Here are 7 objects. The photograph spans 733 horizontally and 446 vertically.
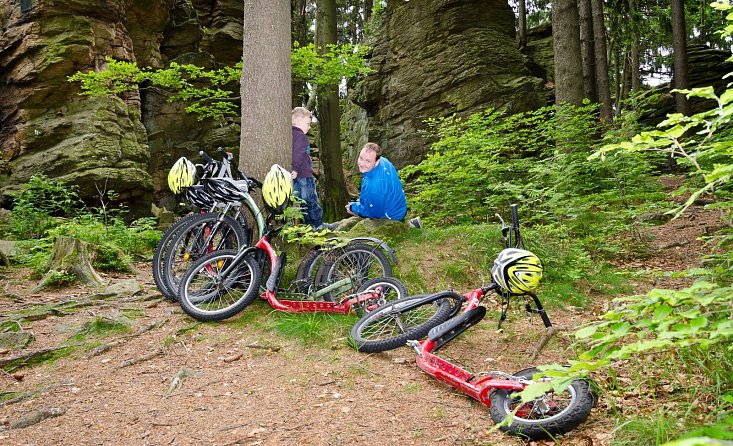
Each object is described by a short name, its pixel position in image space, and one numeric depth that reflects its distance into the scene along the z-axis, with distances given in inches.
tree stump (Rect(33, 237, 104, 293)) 280.6
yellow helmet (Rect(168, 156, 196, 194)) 211.6
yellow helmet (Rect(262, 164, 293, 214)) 204.7
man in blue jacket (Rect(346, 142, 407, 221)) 246.1
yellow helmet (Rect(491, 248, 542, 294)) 147.0
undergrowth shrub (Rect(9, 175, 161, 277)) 323.9
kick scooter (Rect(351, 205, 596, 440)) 116.4
